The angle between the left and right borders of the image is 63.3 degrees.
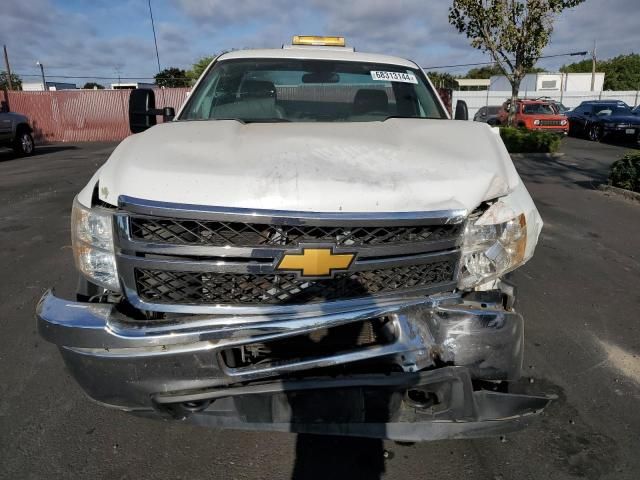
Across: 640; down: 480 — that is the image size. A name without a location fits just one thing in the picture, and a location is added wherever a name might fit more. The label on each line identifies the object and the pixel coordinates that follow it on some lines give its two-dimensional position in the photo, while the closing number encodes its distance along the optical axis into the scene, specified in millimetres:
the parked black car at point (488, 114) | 25247
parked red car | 20703
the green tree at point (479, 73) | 86469
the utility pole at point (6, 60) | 45781
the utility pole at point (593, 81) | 48688
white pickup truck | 2002
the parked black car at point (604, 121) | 19297
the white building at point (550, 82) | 47438
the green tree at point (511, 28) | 14758
